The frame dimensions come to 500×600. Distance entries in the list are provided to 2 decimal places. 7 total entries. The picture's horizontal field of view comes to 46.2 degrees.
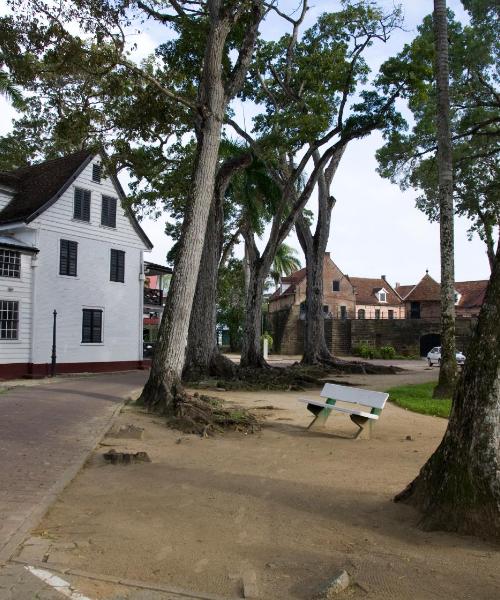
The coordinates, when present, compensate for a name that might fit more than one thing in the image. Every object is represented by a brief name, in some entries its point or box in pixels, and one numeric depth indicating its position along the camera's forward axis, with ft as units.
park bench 31.89
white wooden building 72.43
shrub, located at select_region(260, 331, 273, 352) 180.12
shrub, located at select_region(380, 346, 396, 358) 165.07
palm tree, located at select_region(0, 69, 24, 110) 54.13
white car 130.00
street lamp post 72.52
